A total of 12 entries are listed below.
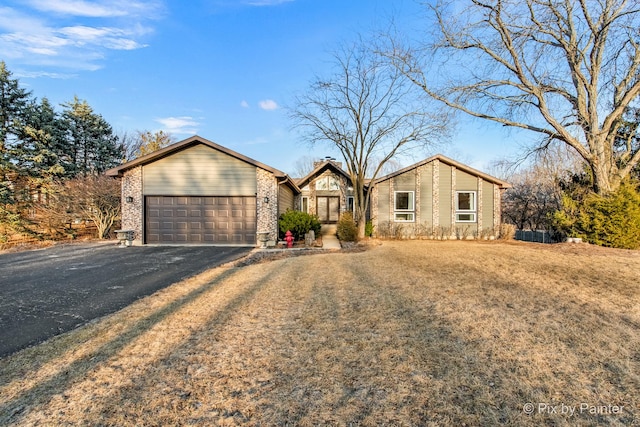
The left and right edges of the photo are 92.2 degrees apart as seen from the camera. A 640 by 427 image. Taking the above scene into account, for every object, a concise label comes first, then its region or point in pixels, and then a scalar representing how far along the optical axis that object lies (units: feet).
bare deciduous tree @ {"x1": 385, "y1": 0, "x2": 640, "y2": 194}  41.11
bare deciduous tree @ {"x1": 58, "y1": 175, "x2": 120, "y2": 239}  48.93
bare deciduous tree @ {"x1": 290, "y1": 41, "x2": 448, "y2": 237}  52.47
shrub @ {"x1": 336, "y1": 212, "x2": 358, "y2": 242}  47.73
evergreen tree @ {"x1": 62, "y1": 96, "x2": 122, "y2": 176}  75.77
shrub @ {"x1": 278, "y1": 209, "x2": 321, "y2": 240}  45.60
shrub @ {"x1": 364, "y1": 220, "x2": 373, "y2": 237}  52.65
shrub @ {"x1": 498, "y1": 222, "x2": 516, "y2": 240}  53.42
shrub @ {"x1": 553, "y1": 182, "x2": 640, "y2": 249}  38.83
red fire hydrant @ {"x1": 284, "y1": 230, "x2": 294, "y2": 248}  41.42
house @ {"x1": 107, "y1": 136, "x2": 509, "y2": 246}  42.68
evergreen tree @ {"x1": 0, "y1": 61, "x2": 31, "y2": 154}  53.26
